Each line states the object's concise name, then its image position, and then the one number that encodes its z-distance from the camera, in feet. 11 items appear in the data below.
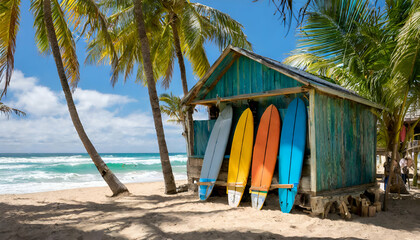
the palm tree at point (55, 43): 25.64
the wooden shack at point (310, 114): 18.10
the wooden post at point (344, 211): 17.48
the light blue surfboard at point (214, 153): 21.88
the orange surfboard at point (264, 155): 19.21
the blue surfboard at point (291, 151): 18.10
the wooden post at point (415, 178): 30.89
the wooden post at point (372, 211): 18.29
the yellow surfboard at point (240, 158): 20.48
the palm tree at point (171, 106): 50.52
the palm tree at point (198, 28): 31.42
